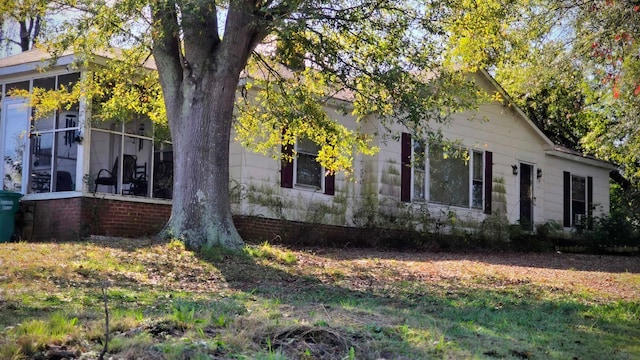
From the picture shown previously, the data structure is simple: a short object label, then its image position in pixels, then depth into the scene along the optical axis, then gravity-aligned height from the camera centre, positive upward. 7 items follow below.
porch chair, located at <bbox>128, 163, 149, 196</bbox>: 15.29 +0.64
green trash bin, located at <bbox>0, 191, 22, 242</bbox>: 13.62 -0.03
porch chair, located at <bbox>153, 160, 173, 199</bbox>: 15.21 +0.73
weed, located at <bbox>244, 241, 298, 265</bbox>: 11.21 -0.55
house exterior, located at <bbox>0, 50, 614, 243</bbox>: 13.95 +0.88
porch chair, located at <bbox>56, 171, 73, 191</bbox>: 14.30 +0.64
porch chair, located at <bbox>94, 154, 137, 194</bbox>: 14.87 +0.89
